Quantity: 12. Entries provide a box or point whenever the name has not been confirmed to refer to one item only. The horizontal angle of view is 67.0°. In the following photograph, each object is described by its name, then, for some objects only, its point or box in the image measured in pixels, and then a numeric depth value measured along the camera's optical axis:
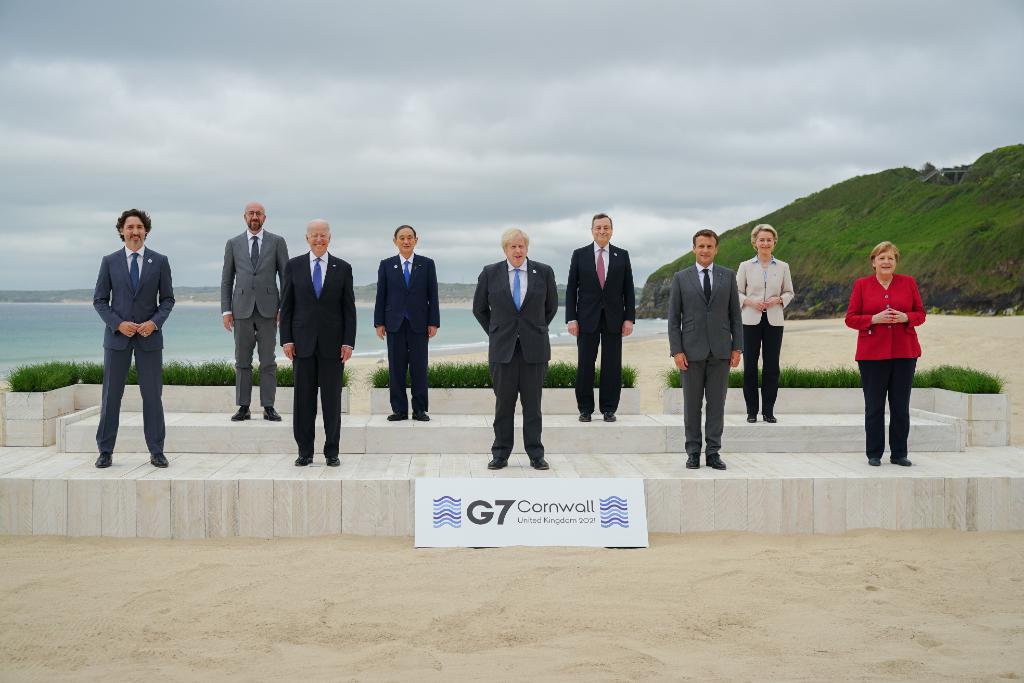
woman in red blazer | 5.70
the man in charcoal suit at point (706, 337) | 5.57
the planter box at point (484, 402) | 7.21
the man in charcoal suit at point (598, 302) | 6.54
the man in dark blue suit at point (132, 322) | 5.47
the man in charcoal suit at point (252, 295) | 6.49
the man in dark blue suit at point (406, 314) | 6.57
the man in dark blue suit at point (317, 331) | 5.54
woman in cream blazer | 6.52
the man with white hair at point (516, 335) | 5.52
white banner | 4.81
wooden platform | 5.00
